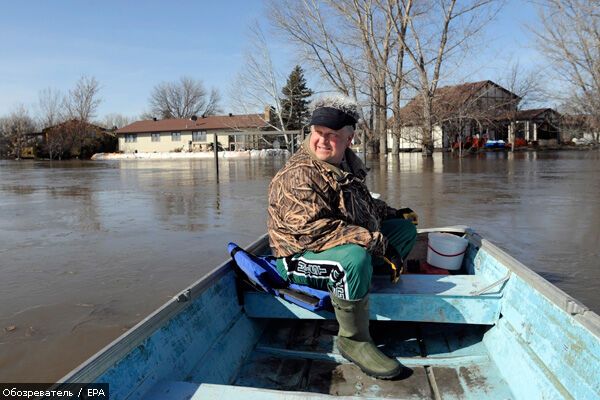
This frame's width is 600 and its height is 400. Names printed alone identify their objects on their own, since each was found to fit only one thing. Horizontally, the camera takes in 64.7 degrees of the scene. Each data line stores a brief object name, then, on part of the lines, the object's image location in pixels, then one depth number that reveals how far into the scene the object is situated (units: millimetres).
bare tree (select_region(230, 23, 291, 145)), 32625
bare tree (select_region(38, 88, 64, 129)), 64625
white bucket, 3738
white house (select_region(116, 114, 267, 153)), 58456
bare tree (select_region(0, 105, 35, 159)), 54969
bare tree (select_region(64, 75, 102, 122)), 63969
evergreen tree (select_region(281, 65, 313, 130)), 36106
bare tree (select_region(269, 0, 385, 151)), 27375
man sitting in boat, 2449
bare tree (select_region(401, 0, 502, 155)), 27266
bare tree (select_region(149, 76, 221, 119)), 78062
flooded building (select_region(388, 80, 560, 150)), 30103
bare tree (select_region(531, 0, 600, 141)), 24516
